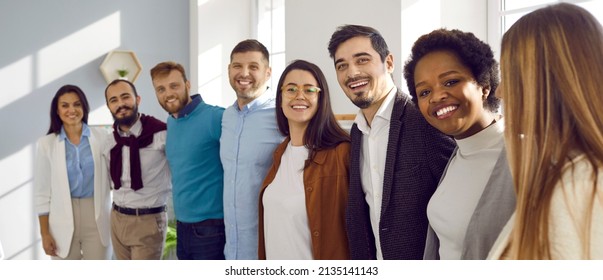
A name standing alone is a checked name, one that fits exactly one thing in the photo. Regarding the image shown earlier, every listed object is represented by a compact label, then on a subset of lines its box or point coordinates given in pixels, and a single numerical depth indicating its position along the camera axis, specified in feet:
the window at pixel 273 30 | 12.13
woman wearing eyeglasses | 4.57
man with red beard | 6.07
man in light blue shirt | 5.51
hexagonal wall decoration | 11.78
